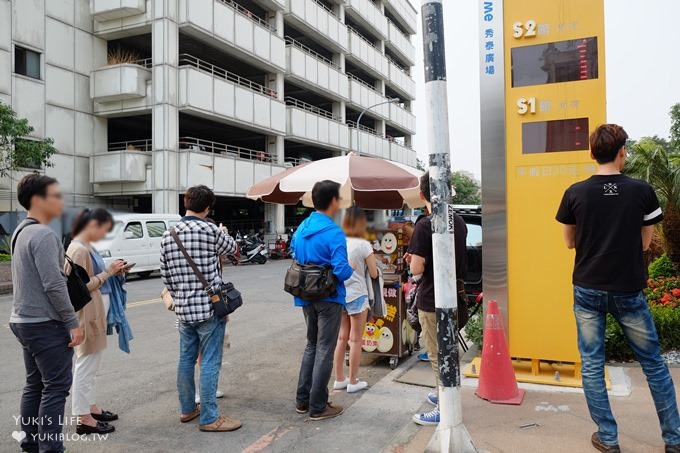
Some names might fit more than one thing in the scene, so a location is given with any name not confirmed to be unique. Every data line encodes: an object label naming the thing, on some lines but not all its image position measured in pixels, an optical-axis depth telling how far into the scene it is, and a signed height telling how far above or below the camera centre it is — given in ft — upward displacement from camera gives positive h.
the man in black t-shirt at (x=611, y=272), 10.43 -0.82
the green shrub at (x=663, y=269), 27.84 -2.07
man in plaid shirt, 12.65 -1.43
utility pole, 10.64 +0.24
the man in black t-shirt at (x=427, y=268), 13.09 -0.90
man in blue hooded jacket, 13.14 -1.81
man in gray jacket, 9.58 -1.62
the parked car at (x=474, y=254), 28.73 -1.18
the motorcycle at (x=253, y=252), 67.97 -2.10
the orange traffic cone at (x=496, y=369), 14.24 -3.79
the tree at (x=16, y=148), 48.52 +8.91
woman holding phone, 12.37 -2.76
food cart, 18.79 -3.02
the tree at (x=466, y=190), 238.07 +20.87
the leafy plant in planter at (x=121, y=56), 65.41 +23.97
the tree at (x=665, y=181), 26.48 +2.58
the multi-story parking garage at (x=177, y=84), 59.72 +19.87
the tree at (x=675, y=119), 119.48 +26.84
